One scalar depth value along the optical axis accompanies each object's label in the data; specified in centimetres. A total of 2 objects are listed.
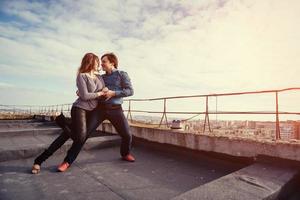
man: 435
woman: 396
